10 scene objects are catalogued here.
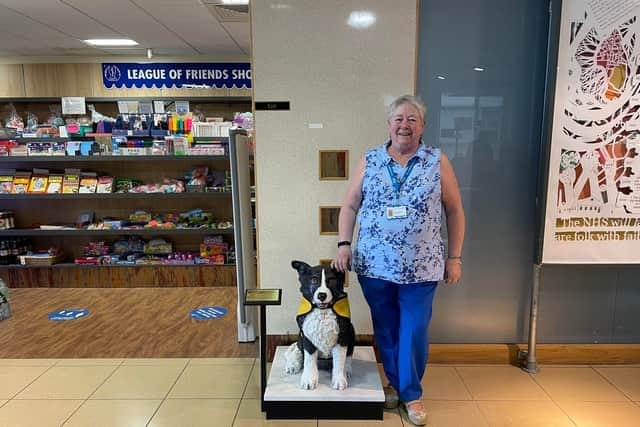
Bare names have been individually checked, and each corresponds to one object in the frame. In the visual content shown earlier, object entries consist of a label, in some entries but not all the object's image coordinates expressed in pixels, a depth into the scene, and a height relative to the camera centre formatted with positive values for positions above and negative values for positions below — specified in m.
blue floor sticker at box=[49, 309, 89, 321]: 3.45 -1.24
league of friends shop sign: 5.01 +1.09
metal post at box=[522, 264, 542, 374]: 2.45 -0.94
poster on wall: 2.22 +0.13
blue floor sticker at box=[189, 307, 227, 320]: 3.46 -1.24
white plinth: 2.02 -1.10
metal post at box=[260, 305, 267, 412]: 1.99 -0.87
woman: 1.85 -0.32
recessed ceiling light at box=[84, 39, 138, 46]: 4.41 +1.33
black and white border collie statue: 1.96 -0.75
